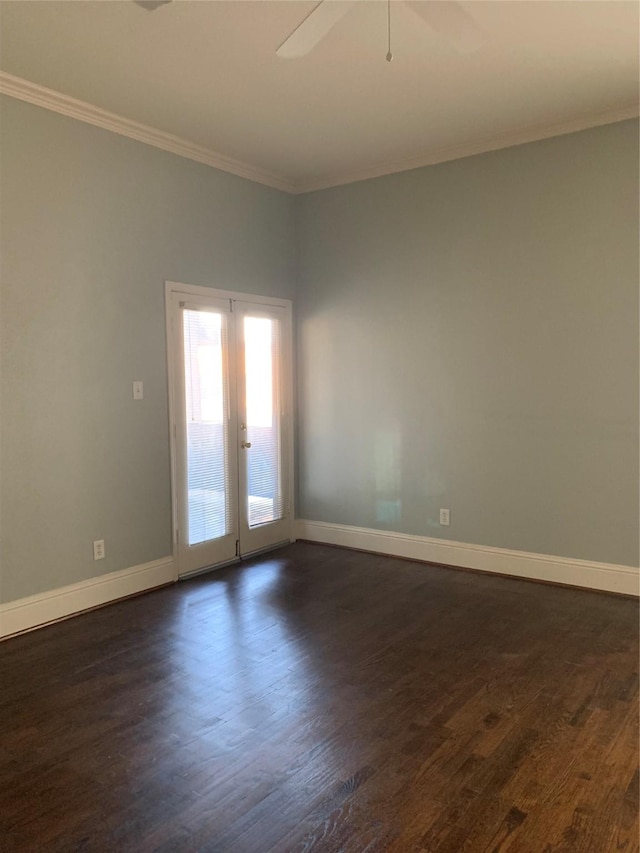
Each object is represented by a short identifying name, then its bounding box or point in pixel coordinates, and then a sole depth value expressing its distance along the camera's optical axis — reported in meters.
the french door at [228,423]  4.30
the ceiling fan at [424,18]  1.92
